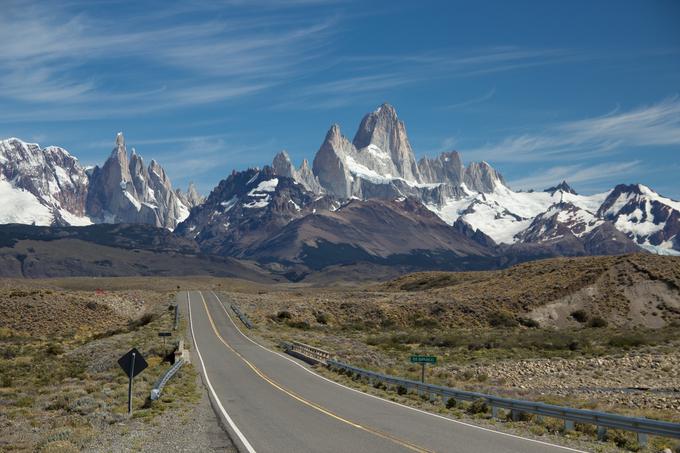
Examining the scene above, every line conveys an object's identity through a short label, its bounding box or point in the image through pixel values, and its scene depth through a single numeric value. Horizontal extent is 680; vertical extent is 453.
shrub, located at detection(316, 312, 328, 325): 89.38
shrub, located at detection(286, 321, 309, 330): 81.85
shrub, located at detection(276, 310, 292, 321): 90.07
